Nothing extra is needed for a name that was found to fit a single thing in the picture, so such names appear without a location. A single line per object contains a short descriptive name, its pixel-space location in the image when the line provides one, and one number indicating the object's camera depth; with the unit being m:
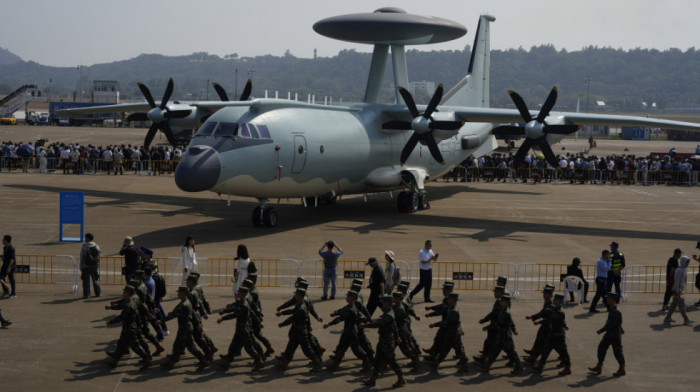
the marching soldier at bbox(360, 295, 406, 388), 13.28
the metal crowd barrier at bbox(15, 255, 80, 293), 19.78
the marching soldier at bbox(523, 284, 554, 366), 14.29
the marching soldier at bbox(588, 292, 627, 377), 13.97
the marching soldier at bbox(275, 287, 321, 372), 13.91
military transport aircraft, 26.42
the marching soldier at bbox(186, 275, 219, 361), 14.05
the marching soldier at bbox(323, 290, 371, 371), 13.86
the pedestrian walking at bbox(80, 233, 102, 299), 18.47
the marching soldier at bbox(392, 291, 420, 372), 14.02
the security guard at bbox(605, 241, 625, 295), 19.05
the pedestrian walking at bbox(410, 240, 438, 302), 19.05
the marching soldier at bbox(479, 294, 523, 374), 14.10
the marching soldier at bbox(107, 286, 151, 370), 13.70
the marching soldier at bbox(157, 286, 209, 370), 13.78
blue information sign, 25.88
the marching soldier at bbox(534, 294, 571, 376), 14.08
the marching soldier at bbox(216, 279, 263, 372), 13.85
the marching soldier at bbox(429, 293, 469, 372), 14.16
